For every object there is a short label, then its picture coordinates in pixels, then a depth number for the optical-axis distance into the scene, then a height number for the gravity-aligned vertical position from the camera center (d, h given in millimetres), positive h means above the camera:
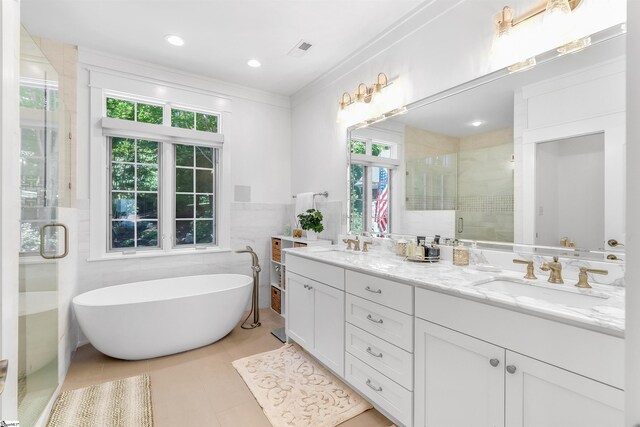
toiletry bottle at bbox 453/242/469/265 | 1898 -267
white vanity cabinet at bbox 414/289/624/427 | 956 -586
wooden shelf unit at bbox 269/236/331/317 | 3299 -629
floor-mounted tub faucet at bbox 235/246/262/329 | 3277 -828
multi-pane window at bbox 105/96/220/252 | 3096 +310
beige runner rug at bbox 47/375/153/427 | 1766 -1225
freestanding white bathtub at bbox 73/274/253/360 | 2318 -881
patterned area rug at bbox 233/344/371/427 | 1811 -1212
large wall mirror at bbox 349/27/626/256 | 1395 +325
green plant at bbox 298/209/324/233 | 3169 -100
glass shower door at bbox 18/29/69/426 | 1508 -123
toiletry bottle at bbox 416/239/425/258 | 2098 -270
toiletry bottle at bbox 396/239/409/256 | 2307 -266
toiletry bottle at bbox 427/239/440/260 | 2061 -269
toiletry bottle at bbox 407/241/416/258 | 2163 -267
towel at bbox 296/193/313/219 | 3342 +108
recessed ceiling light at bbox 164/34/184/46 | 2594 +1488
